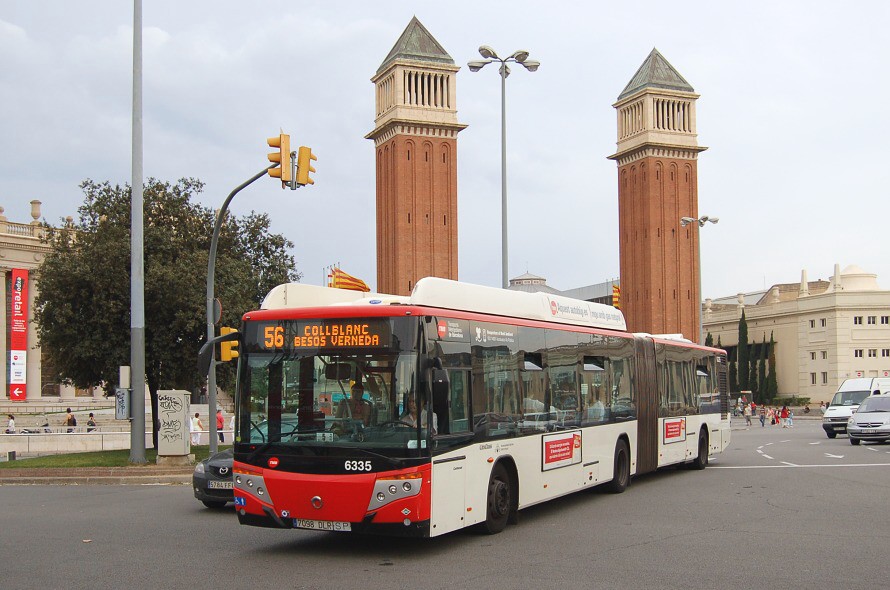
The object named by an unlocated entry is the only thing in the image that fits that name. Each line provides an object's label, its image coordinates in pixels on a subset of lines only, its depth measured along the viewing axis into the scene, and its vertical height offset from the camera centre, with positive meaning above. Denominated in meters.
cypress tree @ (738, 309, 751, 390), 96.62 +0.00
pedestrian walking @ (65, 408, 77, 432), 46.15 -2.53
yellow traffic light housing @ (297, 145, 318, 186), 17.28 +3.46
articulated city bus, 9.59 -0.49
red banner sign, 60.84 +1.46
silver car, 27.50 -1.78
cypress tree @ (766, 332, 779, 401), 93.56 -2.31
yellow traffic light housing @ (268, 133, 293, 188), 17.14 +3.55
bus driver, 9.70 -0.42
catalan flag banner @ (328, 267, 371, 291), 32.34 +2.78
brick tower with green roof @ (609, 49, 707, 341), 92.88 +14.36
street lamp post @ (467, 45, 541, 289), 24.48 +7.23
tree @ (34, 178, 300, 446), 25.22 +1.98
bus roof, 10.41 +0.72
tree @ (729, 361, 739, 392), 98.00 -1.86
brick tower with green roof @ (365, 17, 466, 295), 80.25 +15.74
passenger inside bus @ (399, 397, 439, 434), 9.62 -0.50
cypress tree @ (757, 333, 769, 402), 94.19 -1.83
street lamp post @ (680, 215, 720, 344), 45.83 +6.43
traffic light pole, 19.23 +1.16
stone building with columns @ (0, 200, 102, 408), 69.38 +5.15
